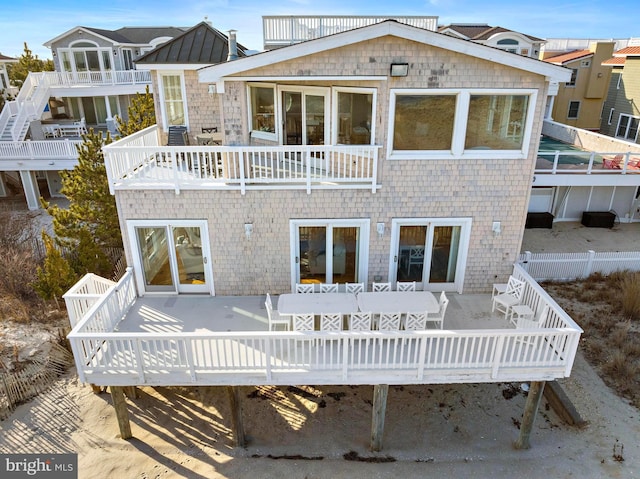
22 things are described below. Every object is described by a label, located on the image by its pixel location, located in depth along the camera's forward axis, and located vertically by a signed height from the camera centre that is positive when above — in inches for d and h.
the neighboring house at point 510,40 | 893.5 +86.2
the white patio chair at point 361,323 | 347.6 -184.6
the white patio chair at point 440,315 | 359.9 -187.0
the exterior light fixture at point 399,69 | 350.0 +11.1
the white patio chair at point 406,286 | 410.2 -184.2
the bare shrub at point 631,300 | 518.3 -249.5
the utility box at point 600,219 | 747.4 -223.4
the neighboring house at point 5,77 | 1267.5 +18.6
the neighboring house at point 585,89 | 1103.6 -14.1
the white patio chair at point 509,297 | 391.6 -187.2
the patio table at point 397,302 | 357.7 -177.6
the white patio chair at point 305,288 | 403.5 -182.3
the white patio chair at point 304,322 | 345.4 -183.2
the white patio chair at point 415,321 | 350.9 -185.1
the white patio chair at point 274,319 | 353.1 -186.2
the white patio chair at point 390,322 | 357.7 -188.5
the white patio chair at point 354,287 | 405.1 -183.1
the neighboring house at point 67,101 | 850.1 -39.6
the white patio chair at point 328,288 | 404.8 -182.4
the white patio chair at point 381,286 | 402.3 -181.8
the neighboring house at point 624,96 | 983.0 -27.8
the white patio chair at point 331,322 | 346.6 -184.1
